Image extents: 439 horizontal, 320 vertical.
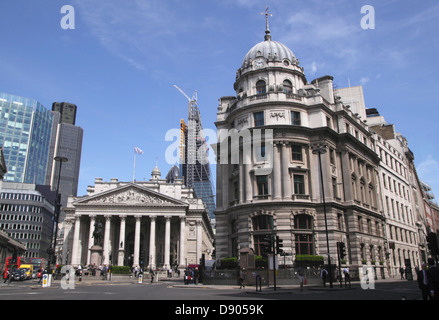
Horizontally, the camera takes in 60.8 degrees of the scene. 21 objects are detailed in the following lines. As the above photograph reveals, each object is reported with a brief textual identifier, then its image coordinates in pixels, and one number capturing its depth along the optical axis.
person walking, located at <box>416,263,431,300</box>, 13.23
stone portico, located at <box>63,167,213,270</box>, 81.44
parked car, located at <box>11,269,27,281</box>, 48.50
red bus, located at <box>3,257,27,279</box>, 57.50
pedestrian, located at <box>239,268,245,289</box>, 30.88
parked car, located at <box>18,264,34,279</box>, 53.78
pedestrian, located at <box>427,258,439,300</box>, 11.61
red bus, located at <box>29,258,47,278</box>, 66.16
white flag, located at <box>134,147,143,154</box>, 88.56
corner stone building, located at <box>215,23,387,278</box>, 41.44
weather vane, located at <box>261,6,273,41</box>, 53.66
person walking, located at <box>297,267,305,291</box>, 28.68
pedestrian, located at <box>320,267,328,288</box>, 30.66
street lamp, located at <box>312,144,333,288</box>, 33.96
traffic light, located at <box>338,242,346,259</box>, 31.91
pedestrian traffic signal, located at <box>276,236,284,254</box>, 27.58
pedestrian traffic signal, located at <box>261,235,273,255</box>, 27.86
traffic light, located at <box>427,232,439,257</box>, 16.32
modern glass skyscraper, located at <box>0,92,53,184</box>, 174.50
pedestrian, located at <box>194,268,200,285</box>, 36.91
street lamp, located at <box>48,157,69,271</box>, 34.88
